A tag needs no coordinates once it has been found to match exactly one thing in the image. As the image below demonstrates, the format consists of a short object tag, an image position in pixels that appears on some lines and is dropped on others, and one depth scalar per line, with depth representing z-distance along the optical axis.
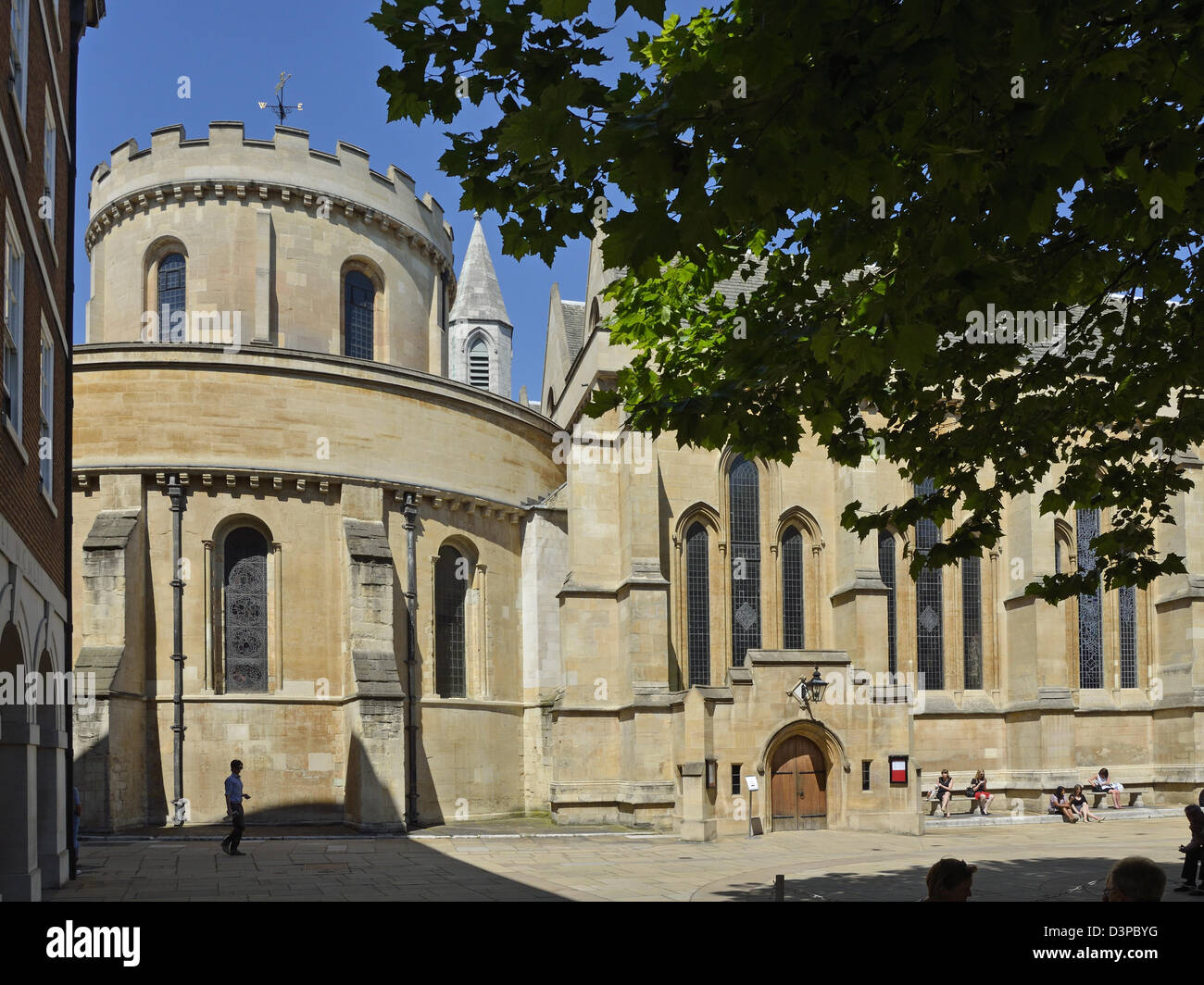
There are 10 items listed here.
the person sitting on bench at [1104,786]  31.21
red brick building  11.37
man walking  18.81
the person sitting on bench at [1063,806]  29.14
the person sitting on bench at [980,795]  30.12
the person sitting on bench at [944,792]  29.56
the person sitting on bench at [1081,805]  29.33
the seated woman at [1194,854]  15.52
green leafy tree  5.11
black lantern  25.72
